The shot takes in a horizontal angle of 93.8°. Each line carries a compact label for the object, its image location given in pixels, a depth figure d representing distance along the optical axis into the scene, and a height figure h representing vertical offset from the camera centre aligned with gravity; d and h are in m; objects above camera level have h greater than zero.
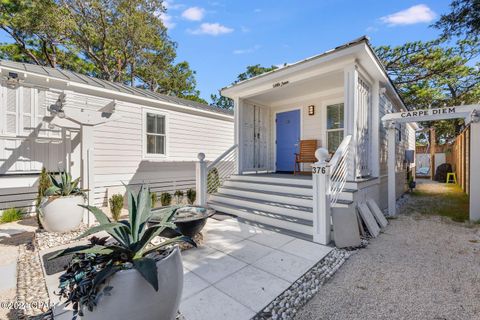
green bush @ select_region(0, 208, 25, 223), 4.66 -1.17
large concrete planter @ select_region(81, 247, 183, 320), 1.22 -0.79
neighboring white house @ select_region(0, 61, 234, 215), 4.73 +0.68
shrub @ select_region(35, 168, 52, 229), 4.05 -0.44
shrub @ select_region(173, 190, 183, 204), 6.09 -1.02
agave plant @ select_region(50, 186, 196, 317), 1.21 -0.59
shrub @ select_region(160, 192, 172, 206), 5.53 -0.98
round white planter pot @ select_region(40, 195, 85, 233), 3.46 -0.84
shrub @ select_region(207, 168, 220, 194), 6.53 -0.64
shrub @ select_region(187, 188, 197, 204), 6.03 -0.98
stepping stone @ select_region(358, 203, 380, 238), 3.77 -1.05
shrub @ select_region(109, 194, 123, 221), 4.52 -0.93
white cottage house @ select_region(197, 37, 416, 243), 4.00 +0.60
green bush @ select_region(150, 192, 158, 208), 5.47 -0.95
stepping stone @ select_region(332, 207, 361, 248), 3.25 -1.03
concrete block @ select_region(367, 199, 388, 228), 4.25 -1.06
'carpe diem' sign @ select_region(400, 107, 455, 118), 4.48 +0.97
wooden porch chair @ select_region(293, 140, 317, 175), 6.19 +0.18
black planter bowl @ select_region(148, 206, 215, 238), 2.96 -0.82
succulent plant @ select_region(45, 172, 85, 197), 3.66 -0.43
